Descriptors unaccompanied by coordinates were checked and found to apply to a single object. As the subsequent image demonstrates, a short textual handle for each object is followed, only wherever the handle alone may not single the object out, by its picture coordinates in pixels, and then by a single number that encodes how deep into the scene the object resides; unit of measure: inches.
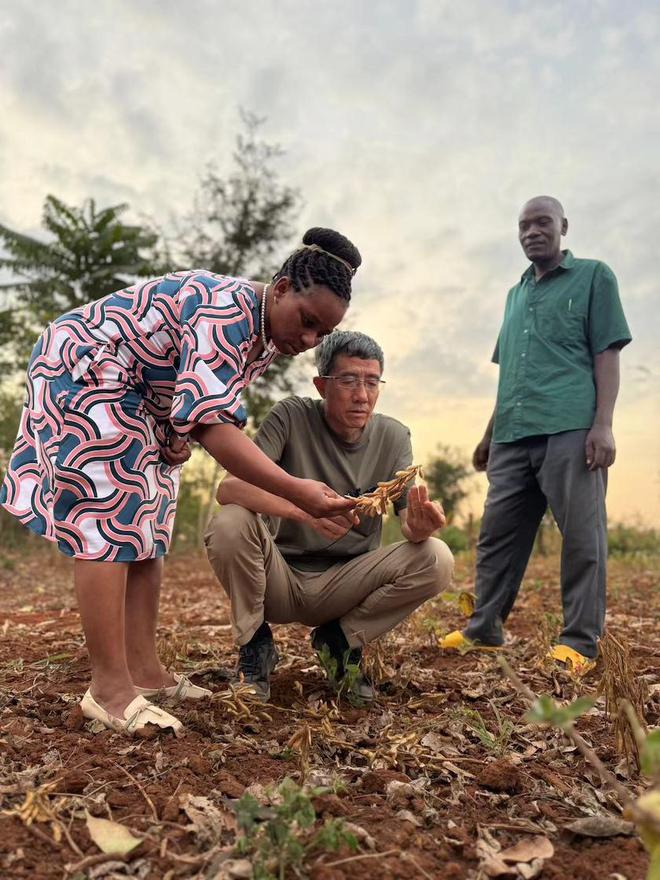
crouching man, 117.0
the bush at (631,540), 465.4
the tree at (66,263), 668.7
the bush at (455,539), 420.5
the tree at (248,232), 540.7
